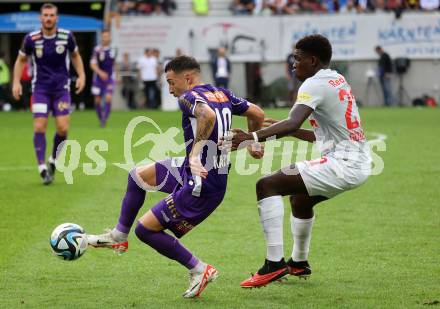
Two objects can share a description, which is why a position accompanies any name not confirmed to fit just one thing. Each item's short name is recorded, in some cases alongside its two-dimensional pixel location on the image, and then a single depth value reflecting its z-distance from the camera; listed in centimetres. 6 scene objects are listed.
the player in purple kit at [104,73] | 5184
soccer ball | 1562
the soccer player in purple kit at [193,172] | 1443
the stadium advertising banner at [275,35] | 7556
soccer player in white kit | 1491
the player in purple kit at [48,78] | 2836
